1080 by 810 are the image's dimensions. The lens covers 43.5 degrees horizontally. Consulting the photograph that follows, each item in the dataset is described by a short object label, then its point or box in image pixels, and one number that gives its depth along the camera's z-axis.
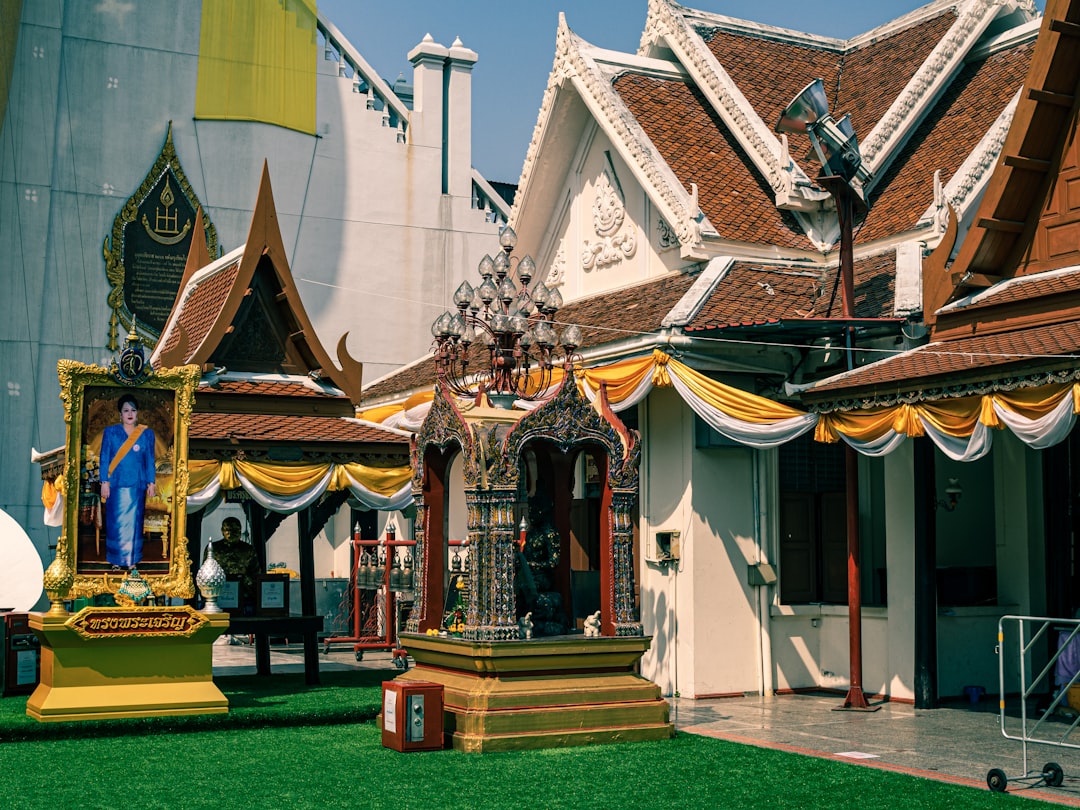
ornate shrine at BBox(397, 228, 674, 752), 11.10
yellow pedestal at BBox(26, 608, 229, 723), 12.10
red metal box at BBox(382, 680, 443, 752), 10.73
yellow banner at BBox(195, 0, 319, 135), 27.41
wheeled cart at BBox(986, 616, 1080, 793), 9.09
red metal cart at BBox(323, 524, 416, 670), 19.95
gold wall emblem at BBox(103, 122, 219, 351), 26.06
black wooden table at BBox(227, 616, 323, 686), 14.74
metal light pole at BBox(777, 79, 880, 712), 13.72
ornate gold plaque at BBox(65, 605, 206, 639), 12.23
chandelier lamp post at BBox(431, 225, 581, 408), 12.45
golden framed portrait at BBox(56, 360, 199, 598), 12.69
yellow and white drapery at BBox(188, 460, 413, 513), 14.37
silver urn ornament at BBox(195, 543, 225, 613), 13.19
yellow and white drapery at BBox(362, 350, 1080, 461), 10.89
